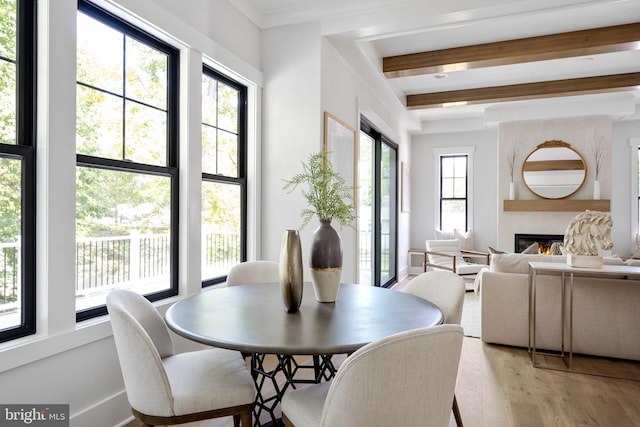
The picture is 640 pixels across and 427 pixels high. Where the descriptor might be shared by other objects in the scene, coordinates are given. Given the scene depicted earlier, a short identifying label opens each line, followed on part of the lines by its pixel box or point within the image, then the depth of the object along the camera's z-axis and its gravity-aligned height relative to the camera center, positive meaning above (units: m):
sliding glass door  5.13 +0.03
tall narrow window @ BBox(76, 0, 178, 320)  2.06 +0.27
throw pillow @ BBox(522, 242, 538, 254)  4.71 -0.48
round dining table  1.30 -0.44
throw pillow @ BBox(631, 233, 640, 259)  6.08 -0.66
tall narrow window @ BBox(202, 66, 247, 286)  2.98 +0.26
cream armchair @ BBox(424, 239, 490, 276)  5.89 -0.77
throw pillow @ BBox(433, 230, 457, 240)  7.29 -0.48
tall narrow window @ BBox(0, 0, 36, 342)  1.69 +0.18
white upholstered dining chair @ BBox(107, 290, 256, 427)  1.38 -0.67
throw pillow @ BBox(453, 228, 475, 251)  7.24 -0.53
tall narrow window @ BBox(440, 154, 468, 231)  7.60 +0.31
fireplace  6.43 -0.51
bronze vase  1.71 -0.28
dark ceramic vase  1.83 -0.24
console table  2.93 -0.53
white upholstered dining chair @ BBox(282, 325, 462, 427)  1.05 -0.47
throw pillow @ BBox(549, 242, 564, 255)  5.84 -0.59
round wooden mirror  6.33 +0.63
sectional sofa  3.14 -0.83
